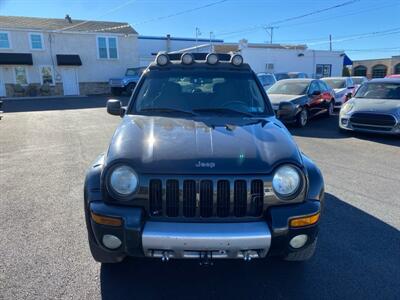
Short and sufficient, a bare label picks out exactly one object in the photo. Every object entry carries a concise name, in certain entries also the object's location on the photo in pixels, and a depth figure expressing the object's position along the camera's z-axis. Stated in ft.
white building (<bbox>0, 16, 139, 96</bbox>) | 81.20
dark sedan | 34.76
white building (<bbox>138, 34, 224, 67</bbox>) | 122.11
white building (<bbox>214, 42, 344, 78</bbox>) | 88.94
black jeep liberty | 7.76
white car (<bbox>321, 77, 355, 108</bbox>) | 49.36
